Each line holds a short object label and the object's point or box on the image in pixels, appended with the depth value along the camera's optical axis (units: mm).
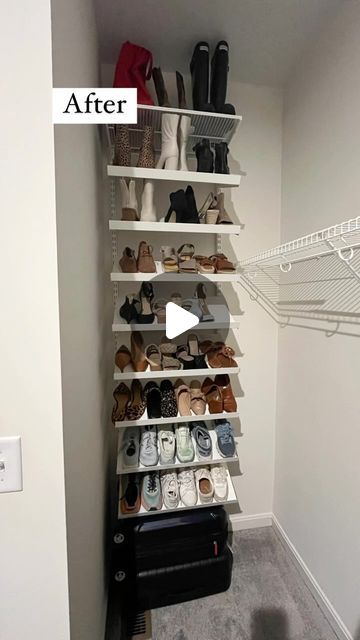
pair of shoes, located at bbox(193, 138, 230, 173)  1248
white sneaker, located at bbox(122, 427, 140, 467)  1269
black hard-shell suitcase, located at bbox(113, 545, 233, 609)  1225
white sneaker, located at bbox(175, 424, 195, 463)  1293
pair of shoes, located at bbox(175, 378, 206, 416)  1326
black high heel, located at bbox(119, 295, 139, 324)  1246
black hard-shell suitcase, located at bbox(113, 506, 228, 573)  1238
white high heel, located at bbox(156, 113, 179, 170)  1186
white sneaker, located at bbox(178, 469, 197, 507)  1301
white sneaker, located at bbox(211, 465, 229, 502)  1340
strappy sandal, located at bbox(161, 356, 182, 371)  1271
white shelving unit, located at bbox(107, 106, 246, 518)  1168
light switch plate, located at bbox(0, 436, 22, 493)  534
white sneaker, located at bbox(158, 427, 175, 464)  1285
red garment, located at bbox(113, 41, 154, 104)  1213
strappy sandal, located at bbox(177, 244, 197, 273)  1252
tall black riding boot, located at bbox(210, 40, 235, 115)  1250
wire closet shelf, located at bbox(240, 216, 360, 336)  1104
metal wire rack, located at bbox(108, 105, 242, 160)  1198
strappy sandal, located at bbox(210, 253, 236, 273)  1293
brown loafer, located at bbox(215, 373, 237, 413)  1350
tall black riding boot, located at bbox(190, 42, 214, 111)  1244
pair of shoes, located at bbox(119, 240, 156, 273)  1208
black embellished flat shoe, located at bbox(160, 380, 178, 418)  1289
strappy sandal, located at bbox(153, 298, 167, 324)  1307
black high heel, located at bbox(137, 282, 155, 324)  1247
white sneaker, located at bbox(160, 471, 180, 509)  1279
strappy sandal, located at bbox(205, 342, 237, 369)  1337
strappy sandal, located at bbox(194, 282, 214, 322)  1340
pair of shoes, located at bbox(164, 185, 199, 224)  1273
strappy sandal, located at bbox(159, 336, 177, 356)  1314
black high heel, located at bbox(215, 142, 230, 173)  1260
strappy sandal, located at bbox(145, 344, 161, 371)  1281
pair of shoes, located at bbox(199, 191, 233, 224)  1272
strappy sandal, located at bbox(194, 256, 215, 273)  1268
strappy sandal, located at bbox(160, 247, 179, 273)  1254
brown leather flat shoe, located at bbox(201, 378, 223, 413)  1338
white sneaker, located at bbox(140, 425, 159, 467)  1266
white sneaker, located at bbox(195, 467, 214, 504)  1319
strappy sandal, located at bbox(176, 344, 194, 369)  1313
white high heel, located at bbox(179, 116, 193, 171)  1203
